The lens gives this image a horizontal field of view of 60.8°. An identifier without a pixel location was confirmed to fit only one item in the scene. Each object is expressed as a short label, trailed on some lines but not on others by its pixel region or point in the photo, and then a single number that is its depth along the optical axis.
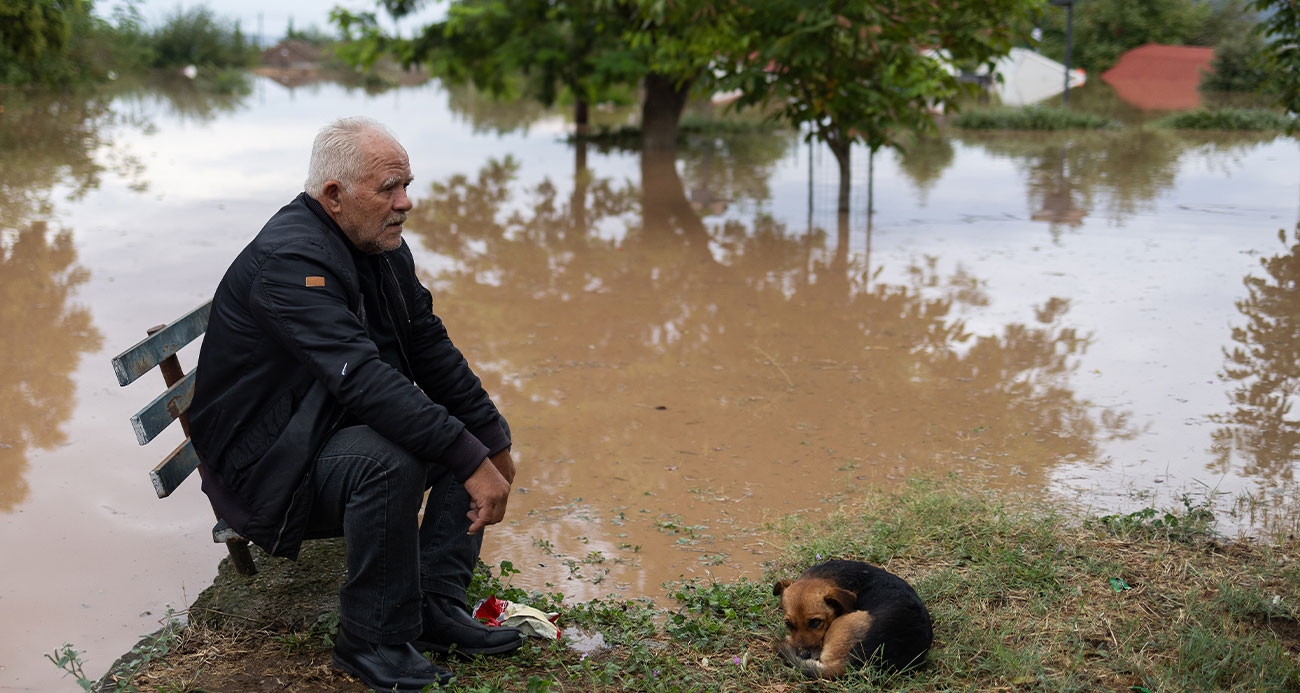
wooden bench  3.52
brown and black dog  3.27
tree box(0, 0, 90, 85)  16.56
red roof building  31.25
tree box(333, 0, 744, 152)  17.09
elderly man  3.08
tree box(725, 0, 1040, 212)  10.31
